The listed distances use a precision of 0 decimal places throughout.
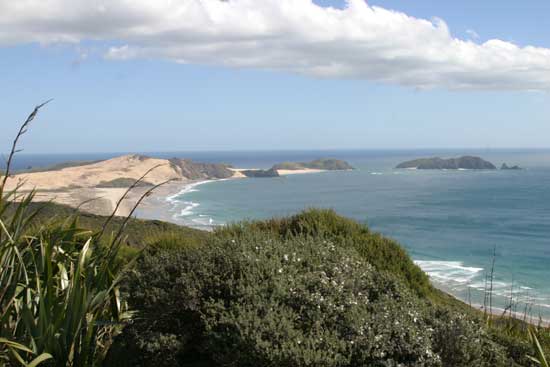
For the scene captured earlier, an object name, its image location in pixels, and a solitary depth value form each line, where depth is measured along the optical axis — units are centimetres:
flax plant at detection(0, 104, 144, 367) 406
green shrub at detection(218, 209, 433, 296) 860
